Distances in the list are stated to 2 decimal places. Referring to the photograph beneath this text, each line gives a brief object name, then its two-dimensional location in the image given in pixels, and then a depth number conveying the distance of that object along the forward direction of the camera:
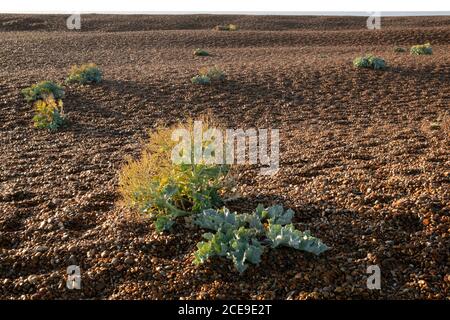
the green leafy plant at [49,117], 10.05
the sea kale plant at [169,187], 5.10
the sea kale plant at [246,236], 4.36
